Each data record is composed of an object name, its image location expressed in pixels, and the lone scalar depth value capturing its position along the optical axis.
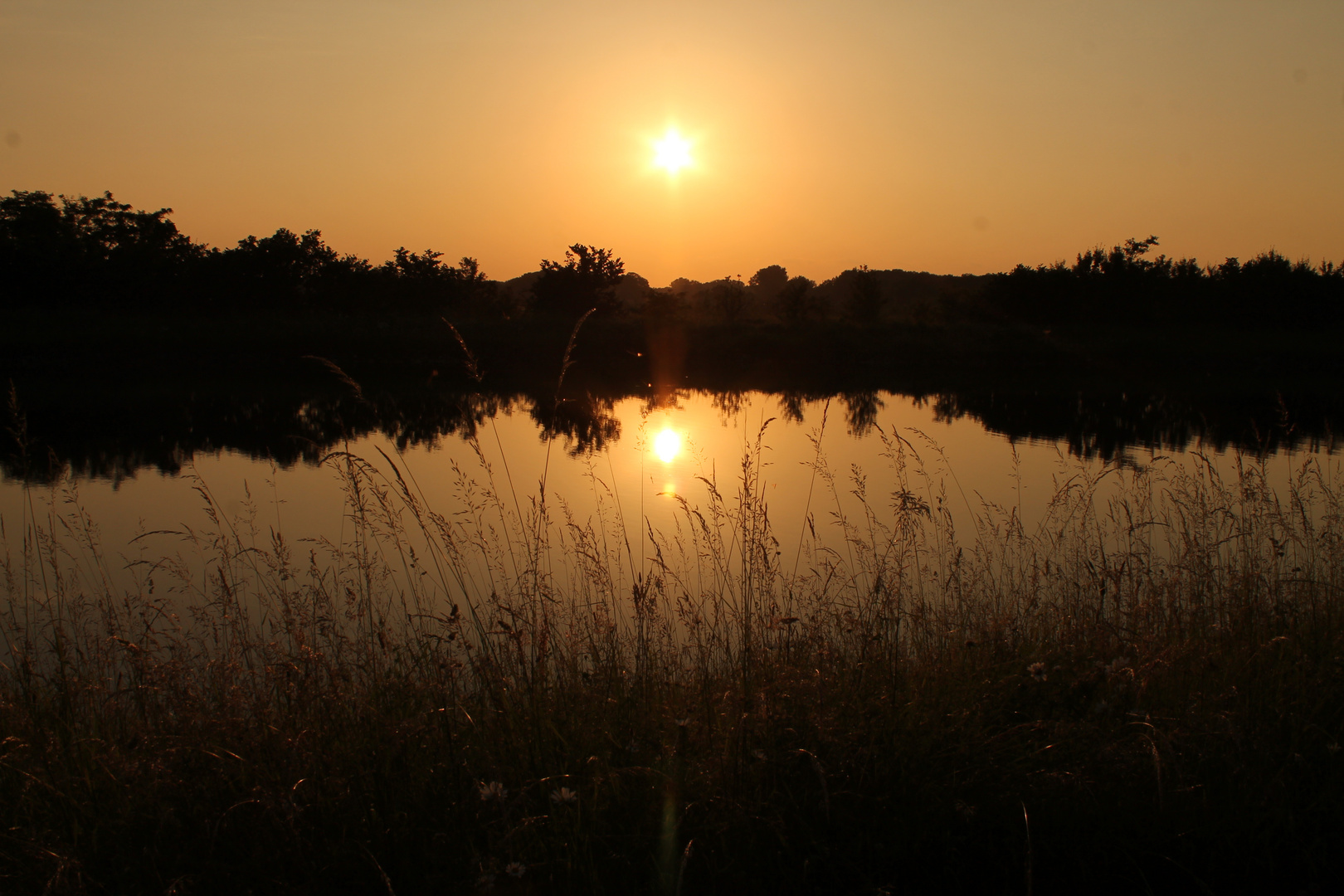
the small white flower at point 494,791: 2.16
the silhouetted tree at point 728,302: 45.38
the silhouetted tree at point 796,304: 46.62
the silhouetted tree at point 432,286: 42.75
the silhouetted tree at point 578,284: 43.47
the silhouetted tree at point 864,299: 47.19
